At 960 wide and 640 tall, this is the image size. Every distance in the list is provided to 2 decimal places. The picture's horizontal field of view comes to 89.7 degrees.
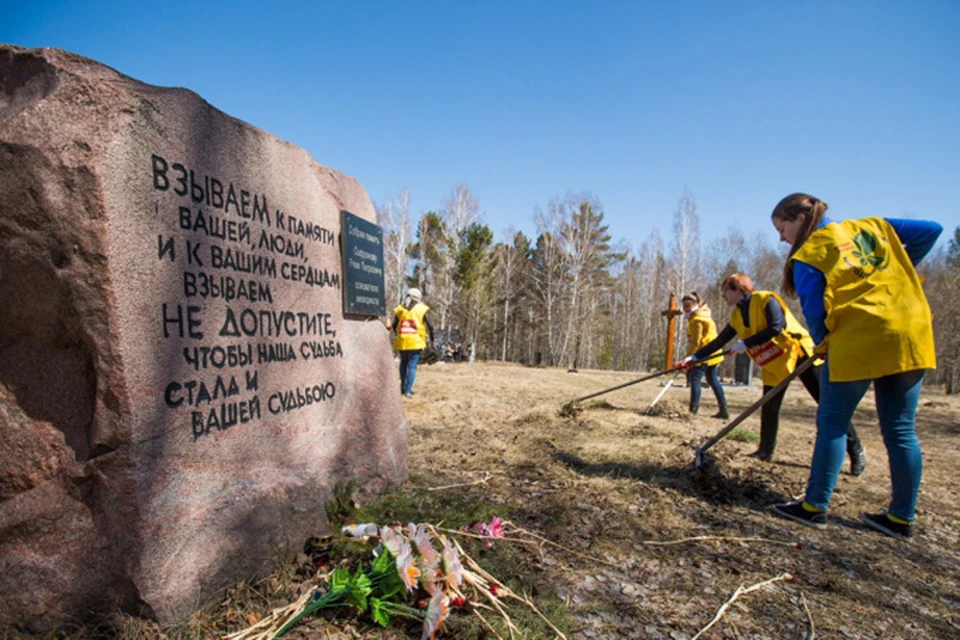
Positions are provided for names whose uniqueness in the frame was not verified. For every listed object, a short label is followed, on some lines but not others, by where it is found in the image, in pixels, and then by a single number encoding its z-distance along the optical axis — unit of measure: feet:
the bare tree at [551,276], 82.86
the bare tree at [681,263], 86.95
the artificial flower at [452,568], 6.13
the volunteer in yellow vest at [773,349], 12.99
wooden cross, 40.74
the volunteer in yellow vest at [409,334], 22.84
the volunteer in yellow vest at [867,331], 8.23
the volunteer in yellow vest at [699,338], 20.14
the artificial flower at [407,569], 5.85
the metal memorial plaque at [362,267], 9.71
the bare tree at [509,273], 100.54
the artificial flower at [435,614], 5.52
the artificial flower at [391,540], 6.18
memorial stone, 5.32
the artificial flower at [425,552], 6.17
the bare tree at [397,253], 84.46
